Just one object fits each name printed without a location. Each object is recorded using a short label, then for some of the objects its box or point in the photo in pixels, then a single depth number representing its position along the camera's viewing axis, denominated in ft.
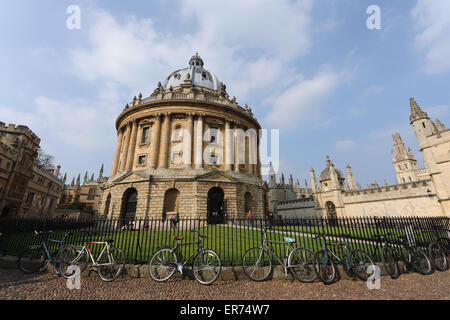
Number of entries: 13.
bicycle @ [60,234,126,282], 20.53
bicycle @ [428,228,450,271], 23.72
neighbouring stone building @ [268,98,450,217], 70.23
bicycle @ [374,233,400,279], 21.01
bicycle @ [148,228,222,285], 19.48
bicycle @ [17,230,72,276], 22.50
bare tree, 140.82
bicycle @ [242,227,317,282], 19.85
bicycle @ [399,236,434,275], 22.57
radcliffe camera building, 69.26
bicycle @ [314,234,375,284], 19.43
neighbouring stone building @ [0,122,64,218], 85.66
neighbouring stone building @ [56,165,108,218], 186.50
